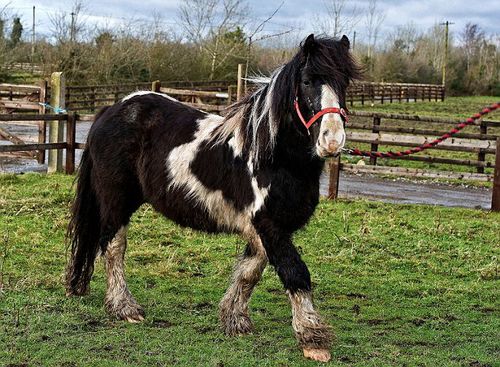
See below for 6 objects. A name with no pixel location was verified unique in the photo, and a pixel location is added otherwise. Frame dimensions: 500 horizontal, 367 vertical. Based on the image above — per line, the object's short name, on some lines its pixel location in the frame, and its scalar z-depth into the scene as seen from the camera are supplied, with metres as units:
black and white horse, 4.24
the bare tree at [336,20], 37.17
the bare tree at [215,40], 37.12
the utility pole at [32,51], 35.58
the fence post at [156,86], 17.48
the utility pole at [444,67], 64.34
